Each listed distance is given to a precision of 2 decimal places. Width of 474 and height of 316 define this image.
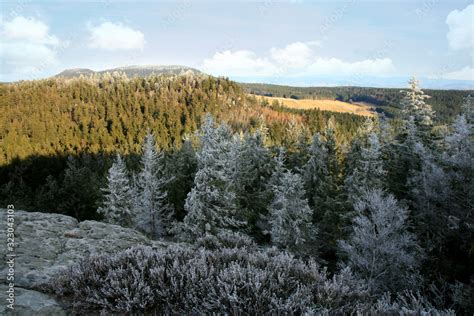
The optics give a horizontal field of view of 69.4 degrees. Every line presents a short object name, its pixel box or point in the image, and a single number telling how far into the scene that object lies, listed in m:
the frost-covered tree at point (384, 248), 17.05
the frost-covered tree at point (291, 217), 23.56
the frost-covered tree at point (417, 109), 27.36
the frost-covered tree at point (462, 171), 15.98
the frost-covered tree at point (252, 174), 30.47
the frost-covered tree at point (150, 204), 32.09
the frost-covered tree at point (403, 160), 25.92
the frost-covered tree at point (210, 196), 22.98
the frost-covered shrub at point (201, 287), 4.24
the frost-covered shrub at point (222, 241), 8.07
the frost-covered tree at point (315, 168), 31.61
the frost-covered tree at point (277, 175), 29.84
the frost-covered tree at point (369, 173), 25.00
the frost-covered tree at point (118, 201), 30.95
